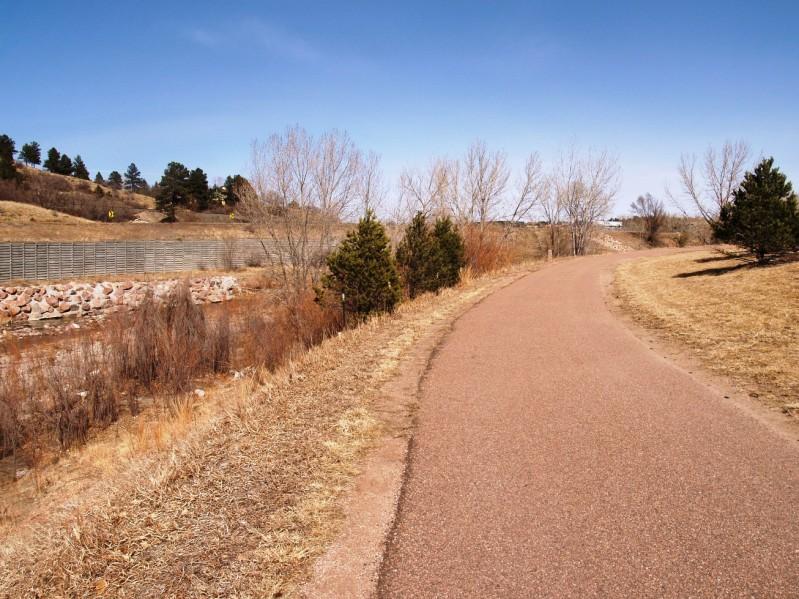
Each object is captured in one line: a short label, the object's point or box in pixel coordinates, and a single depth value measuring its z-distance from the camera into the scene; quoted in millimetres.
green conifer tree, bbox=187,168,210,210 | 72125
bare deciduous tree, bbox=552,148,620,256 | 50094
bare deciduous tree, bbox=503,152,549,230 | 43688
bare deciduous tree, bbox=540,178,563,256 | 50344
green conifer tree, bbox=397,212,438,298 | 18047
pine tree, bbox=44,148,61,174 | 95875
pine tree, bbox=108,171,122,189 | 127875
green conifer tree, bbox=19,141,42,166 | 94125
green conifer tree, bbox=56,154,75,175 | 97188
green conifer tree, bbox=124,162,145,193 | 129125
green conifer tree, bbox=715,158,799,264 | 17328
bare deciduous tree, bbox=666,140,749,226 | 44156
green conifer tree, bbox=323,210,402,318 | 13781
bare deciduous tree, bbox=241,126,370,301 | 26844
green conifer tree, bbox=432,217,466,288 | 19375
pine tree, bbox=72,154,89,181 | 101688
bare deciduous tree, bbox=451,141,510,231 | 39438
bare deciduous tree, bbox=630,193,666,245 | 64062
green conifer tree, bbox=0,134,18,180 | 61281
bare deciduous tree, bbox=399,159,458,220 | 37781
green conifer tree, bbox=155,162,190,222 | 67188
